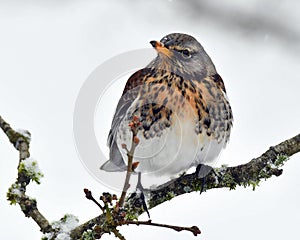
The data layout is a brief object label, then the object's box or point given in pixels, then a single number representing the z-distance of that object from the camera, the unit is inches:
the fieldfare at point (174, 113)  264.2
